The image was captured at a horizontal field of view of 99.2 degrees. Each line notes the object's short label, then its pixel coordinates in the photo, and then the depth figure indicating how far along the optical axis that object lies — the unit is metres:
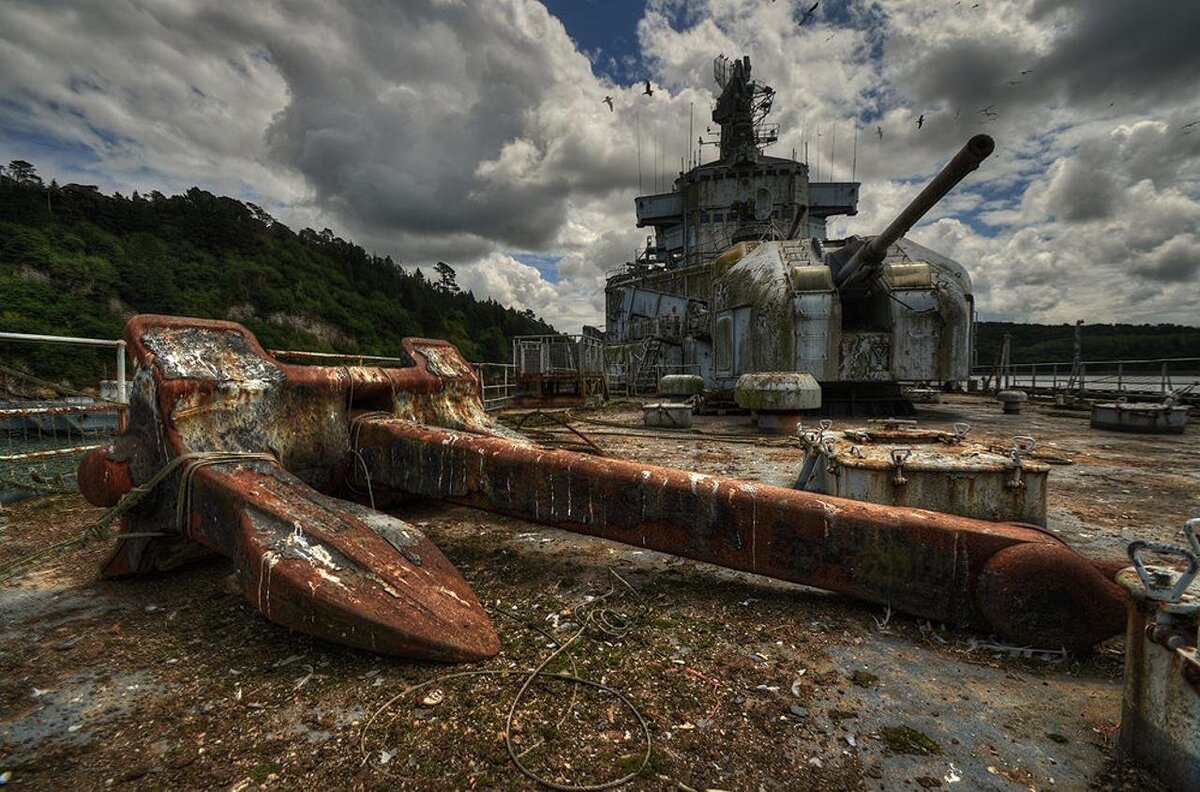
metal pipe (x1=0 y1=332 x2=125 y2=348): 3.44
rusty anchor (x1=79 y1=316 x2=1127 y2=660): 1.82
